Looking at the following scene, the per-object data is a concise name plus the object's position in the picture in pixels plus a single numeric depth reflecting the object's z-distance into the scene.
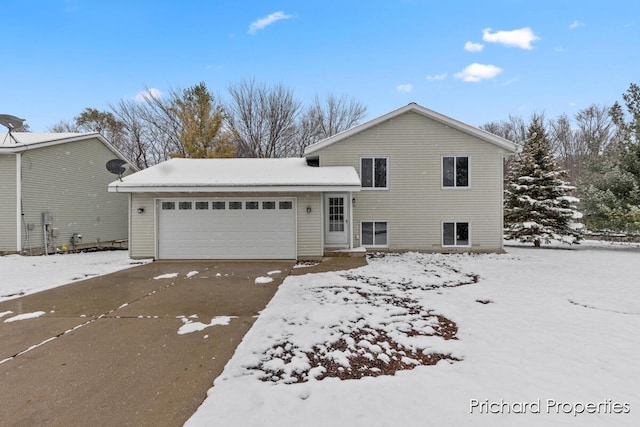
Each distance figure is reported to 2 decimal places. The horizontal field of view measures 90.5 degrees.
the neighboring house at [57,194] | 11.42
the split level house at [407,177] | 11.34
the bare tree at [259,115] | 24.42
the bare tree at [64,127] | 26.00
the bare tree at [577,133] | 27.06
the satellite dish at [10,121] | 10.84
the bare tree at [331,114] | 25.41
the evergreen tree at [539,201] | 13.34
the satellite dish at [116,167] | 10.48
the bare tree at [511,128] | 29.17
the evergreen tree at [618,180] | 12.64
